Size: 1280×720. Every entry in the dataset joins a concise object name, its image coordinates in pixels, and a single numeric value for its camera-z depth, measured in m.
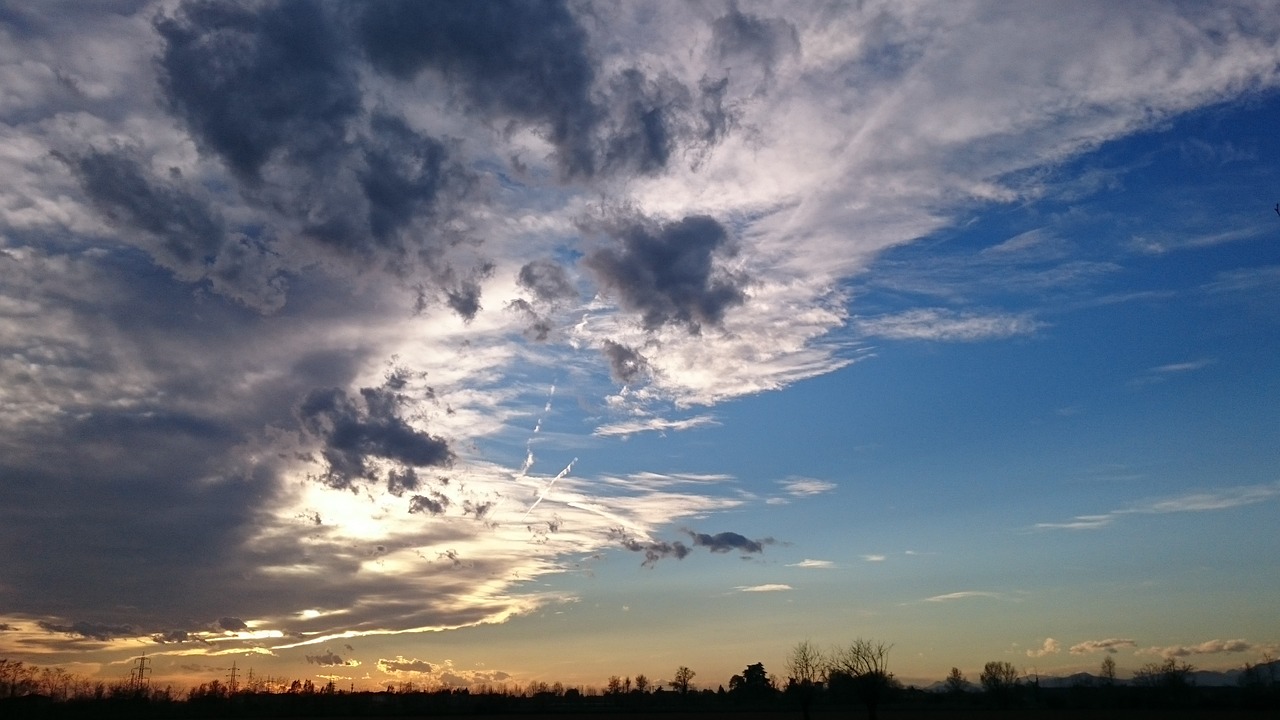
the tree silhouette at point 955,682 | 187.00
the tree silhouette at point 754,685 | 190.75
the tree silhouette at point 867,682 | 74.88
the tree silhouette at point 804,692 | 84.12
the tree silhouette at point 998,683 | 152.00
